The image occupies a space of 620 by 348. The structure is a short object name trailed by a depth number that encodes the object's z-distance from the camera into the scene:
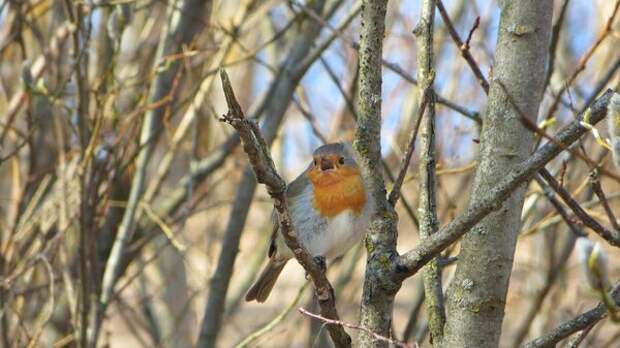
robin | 6.00
